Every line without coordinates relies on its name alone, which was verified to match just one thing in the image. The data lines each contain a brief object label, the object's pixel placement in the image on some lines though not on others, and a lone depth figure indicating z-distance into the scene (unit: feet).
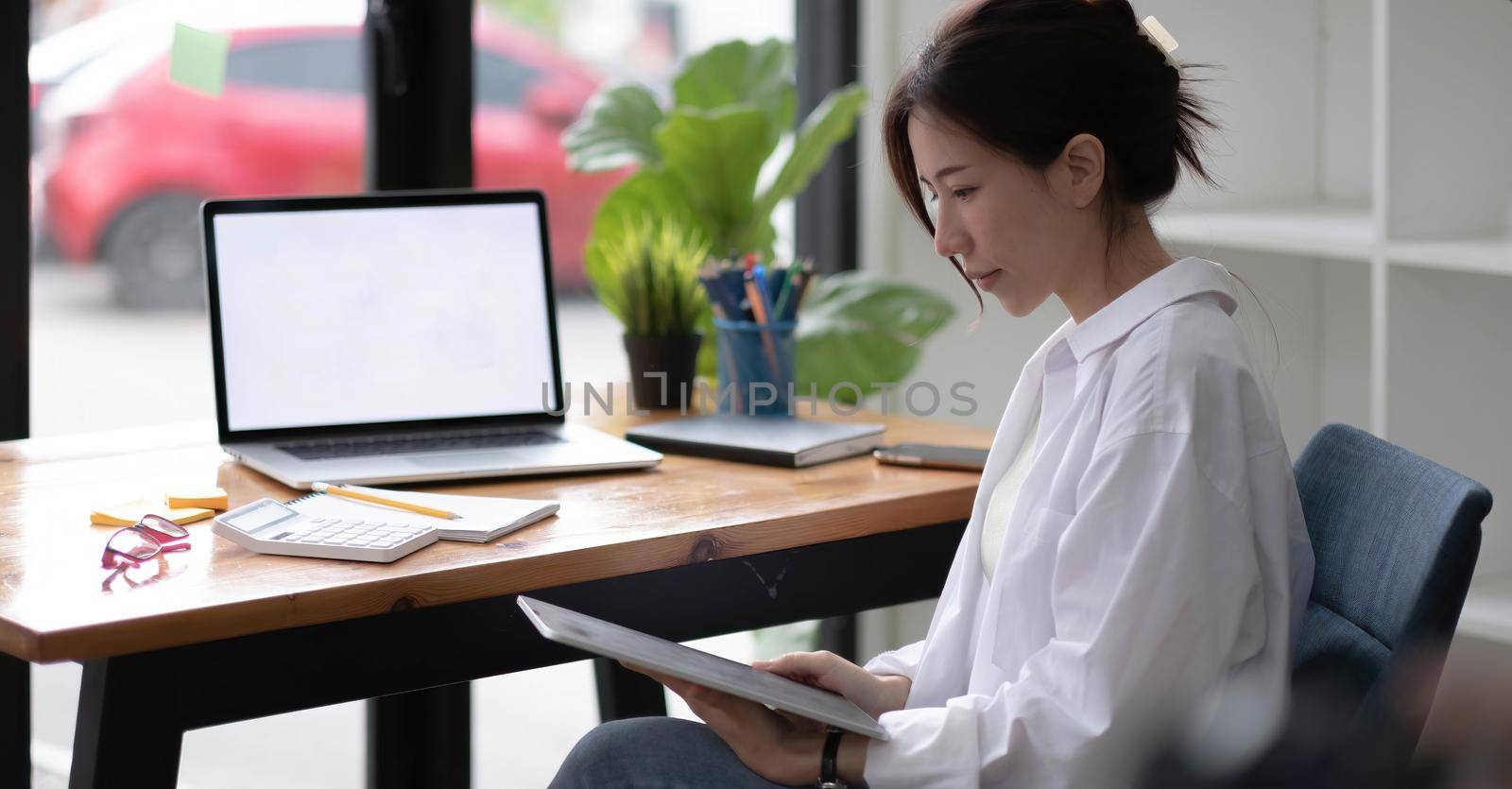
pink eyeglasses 8.95
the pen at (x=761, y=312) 10.67
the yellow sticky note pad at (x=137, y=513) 9.33
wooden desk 8.61
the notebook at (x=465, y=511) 9.18
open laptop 10.20
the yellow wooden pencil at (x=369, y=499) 9.36
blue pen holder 10.69
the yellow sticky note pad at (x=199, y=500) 9.47
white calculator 8.99
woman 8.32
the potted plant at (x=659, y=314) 11.03
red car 21.32
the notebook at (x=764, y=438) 10.17
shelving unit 10.74
